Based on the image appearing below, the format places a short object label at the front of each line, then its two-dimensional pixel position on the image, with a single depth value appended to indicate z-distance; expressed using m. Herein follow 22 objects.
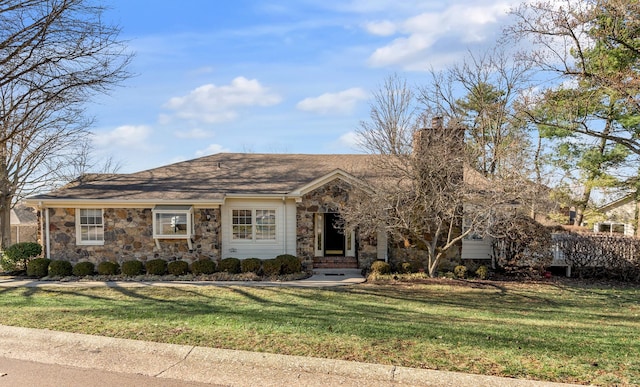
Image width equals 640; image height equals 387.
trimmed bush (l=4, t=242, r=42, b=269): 14.31
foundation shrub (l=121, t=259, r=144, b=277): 13.80
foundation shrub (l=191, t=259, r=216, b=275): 13.90
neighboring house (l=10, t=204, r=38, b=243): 35.78
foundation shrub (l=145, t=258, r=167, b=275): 13.93
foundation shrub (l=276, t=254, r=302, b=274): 14.16
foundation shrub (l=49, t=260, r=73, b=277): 13.71
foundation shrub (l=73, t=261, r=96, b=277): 13.80
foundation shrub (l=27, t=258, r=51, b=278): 13.73
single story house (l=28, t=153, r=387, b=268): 14.60
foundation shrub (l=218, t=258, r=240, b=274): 14.11
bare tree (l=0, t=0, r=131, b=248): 9.89
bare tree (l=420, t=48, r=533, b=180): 13.49
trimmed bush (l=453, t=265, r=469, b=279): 14.45
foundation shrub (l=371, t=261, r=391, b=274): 14.04
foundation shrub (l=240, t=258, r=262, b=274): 14.11
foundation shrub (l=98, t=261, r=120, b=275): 13.88
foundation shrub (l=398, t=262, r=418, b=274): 14.53
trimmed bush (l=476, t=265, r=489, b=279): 14.53
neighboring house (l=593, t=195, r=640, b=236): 22.72
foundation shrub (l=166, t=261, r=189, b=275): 13.90
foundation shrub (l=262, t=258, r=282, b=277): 13.97
